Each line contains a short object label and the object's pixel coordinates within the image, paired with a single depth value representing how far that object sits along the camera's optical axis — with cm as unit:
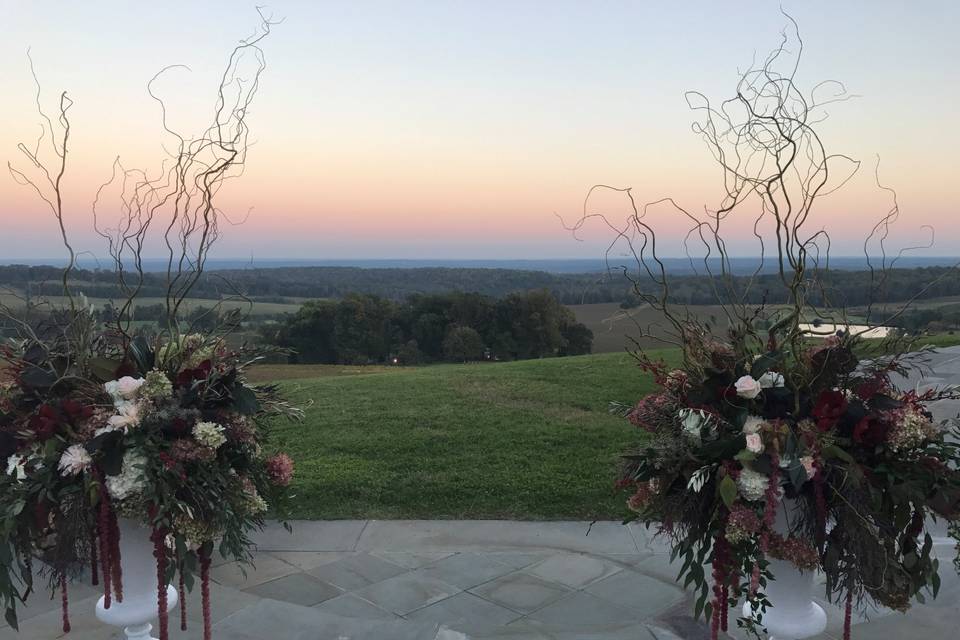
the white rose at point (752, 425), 228
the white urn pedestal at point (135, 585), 265
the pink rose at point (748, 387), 231
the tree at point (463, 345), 2819
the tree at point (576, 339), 3036
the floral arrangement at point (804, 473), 221
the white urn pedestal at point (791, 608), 246
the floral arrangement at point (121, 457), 239
